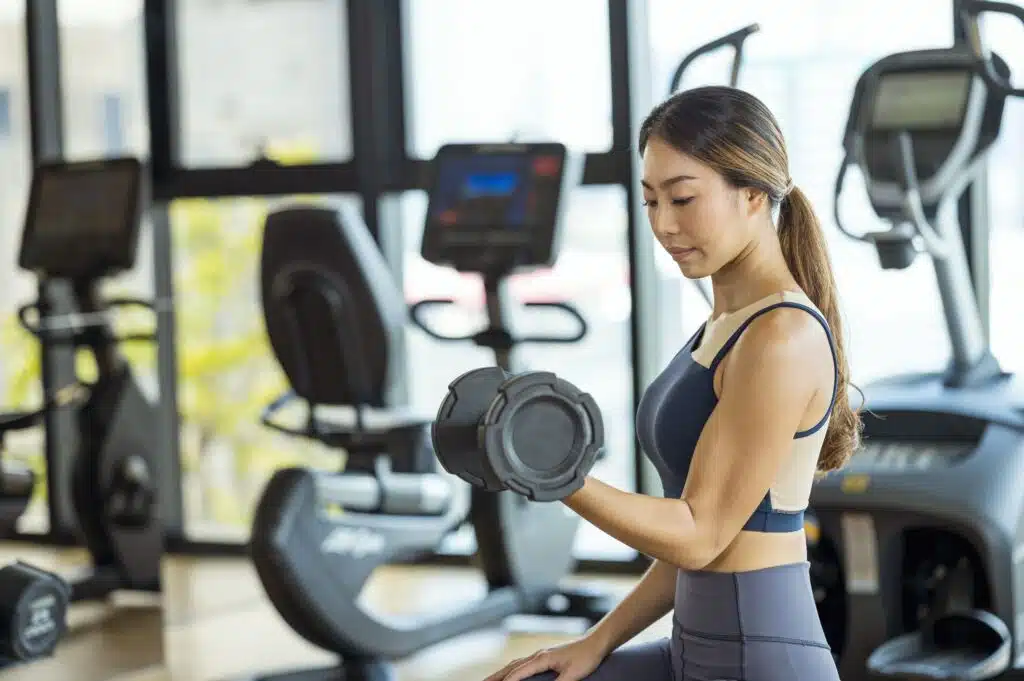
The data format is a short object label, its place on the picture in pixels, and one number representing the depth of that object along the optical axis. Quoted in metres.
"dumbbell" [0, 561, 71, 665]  2.91
